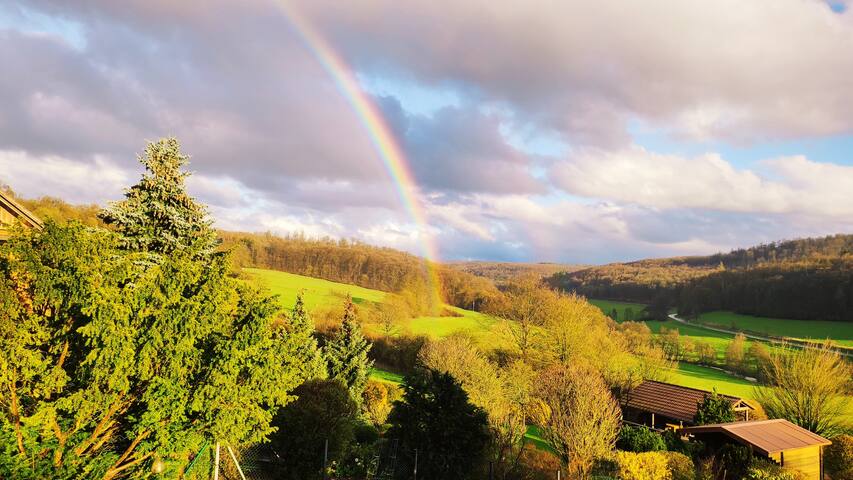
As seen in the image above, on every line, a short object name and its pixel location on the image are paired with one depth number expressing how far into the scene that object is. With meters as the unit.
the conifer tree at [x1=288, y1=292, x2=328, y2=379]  26.90
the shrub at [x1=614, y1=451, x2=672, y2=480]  15.24
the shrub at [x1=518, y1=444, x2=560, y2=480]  16.64
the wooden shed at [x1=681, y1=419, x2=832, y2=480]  17.81
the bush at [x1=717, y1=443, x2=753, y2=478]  17.59
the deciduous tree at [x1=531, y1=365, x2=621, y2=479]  17.12
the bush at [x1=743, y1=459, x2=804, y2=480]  15.54
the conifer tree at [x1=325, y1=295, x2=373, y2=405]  31.25
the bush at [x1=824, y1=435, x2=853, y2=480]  21.73
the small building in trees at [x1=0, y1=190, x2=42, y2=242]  17.58
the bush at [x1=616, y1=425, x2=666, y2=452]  22.52
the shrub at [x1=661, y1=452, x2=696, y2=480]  15.32
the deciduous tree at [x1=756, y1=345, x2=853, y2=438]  29.14
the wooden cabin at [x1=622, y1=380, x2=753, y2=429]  28.82
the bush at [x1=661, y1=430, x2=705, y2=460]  19.13
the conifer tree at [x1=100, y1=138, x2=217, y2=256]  16.62
